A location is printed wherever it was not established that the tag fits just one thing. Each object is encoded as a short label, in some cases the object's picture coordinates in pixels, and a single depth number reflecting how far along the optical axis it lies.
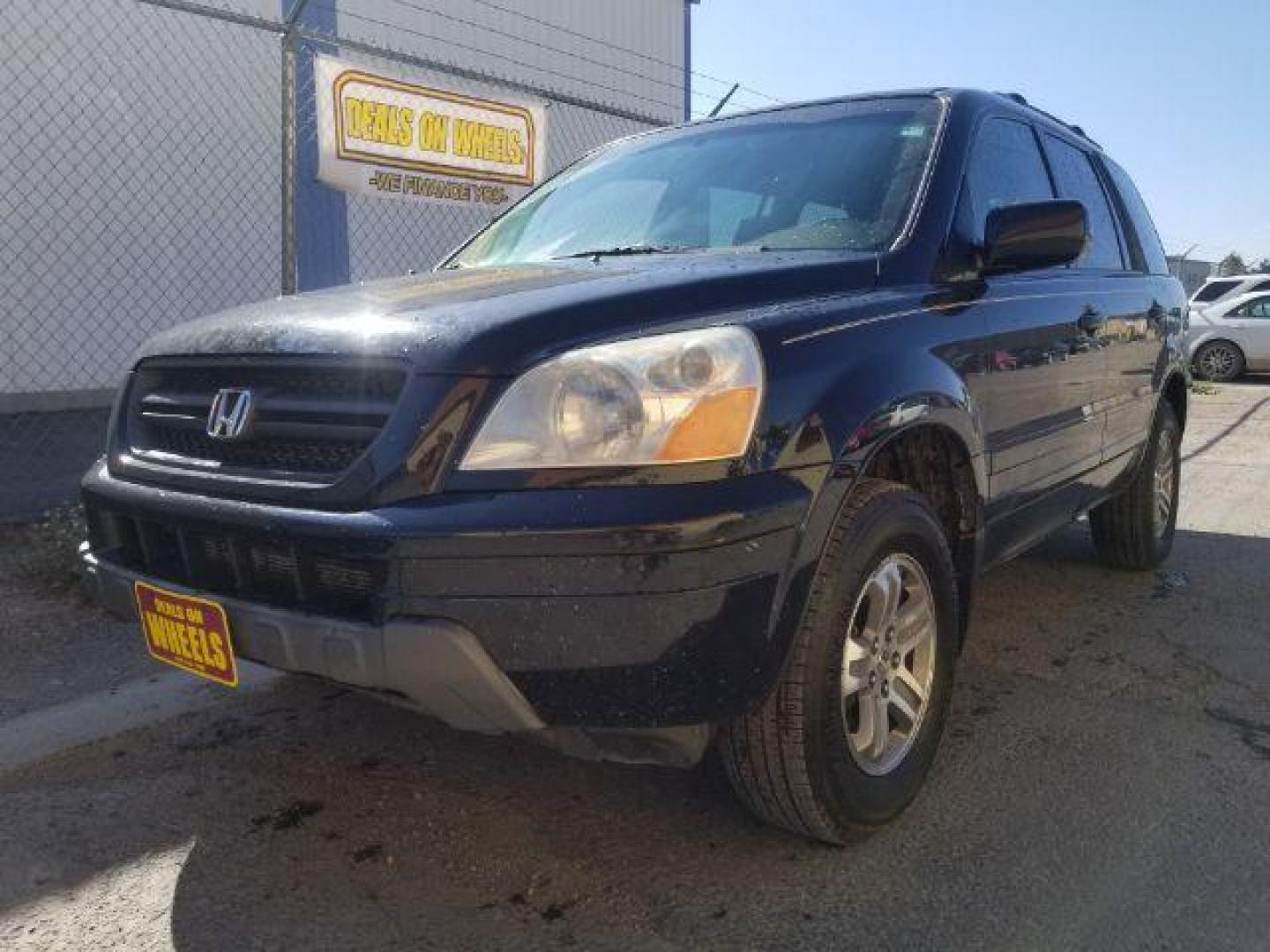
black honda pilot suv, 1.98
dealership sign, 6.05
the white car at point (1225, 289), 17.91
